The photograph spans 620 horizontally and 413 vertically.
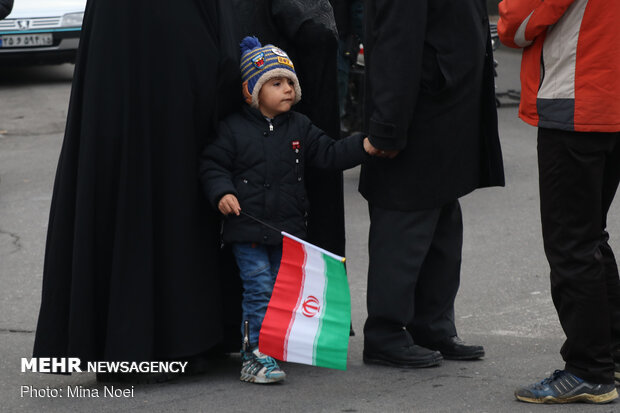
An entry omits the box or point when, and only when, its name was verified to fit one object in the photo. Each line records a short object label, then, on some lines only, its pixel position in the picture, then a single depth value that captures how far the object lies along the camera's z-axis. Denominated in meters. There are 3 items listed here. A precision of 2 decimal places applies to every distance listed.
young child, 8.39
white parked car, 24.19
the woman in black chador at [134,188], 8.14
